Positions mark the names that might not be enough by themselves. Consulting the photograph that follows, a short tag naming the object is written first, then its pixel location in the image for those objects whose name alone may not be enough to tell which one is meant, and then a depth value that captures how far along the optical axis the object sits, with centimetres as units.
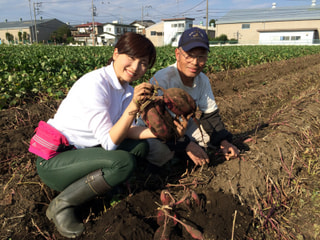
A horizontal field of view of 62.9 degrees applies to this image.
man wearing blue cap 224
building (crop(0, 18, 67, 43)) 5579
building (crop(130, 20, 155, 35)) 5978
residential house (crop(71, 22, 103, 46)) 5395
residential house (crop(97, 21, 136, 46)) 4666
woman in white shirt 175
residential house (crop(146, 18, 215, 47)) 4819
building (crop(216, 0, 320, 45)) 4509
